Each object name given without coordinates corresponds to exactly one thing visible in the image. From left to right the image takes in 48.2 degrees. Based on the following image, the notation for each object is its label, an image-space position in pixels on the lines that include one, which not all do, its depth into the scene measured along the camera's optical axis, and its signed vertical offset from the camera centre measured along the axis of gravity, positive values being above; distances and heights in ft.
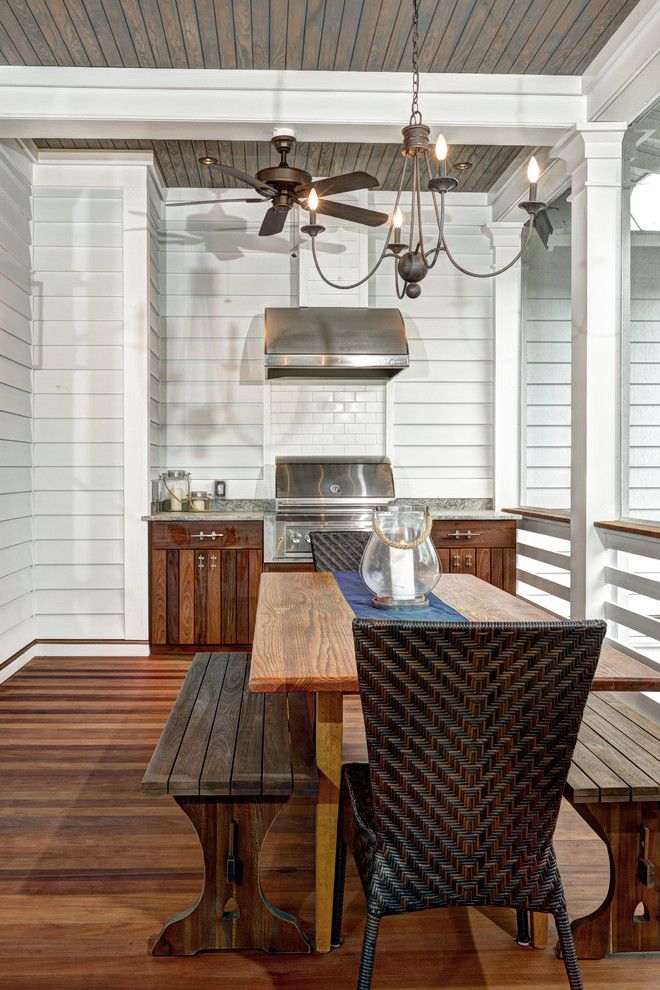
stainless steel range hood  15.11 +2.83
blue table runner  6.71 -1.29
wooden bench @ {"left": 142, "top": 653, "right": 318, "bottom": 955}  5.62 -2.68
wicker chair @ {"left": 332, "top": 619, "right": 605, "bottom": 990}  4.10 -1.65
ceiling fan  10.69 +4.39
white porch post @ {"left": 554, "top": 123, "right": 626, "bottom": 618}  11.84 +2.06
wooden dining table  5.11 -1.37
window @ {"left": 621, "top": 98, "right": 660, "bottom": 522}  11.05 +2.35
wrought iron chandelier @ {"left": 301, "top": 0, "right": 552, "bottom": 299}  6.73 +2.78
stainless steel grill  15.08 -0.45
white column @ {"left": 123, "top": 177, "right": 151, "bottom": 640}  15.25 +1.54
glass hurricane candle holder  7.20 -0.83
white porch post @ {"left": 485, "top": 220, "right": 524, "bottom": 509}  17.17 +2.56
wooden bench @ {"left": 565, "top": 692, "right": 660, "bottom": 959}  5.46 -2.78
